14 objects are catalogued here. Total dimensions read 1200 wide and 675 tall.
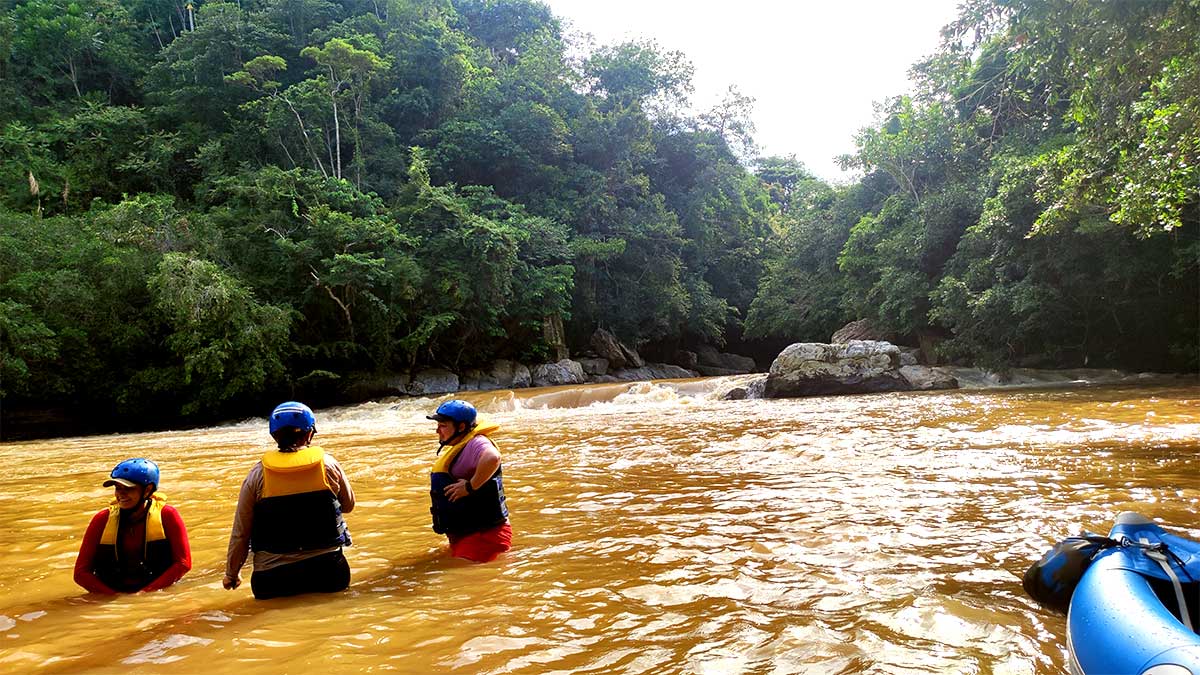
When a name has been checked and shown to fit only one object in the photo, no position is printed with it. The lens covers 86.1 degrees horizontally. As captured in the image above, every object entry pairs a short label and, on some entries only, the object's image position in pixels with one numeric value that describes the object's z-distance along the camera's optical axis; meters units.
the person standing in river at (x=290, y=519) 3.24
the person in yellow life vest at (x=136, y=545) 3.49
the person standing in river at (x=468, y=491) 3.91
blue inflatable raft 1.66
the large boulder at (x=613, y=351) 28.94
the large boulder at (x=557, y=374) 24.45
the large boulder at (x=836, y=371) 15.97
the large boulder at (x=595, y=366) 27.28
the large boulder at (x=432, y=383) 22.23
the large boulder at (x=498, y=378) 23.55
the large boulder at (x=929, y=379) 16.11
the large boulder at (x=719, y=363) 34.09
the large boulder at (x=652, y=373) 28.23
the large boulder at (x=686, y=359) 34.03
